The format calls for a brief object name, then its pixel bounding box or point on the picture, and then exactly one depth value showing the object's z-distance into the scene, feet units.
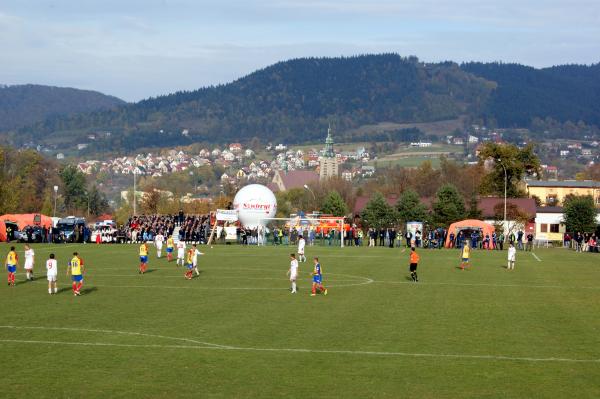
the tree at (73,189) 516.73
